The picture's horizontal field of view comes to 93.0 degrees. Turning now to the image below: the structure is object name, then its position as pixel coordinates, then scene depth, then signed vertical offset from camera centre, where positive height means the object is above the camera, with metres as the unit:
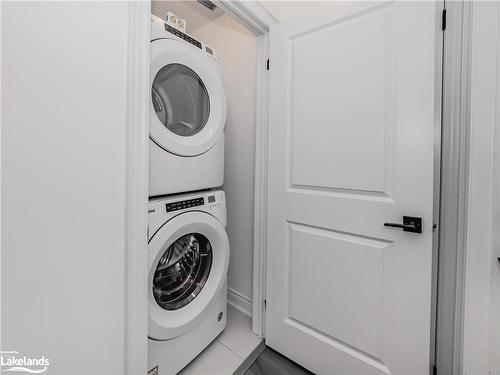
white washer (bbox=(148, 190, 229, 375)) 1.05 -0.53
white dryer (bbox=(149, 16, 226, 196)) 1.04 +0.36
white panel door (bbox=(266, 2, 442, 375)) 0.98 +0.00
